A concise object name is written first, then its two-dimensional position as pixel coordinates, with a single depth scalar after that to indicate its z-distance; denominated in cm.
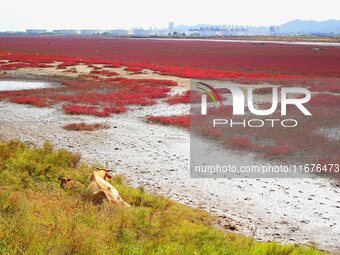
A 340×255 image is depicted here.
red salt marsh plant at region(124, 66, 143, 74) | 4419
